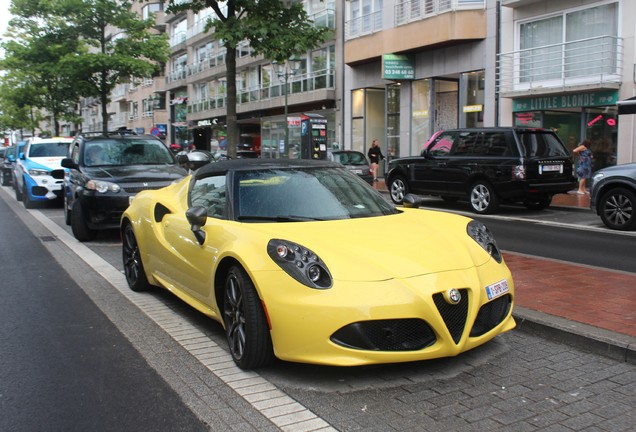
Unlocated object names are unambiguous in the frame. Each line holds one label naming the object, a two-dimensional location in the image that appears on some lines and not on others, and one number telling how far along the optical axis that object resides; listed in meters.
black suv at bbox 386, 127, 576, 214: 13.20
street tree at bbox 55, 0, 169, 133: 22.67
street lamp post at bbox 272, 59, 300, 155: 32.30
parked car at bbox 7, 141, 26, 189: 25.02
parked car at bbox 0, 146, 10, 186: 28.19
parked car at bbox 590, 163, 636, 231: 10.61
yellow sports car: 3.52
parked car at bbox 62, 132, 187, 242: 9.58
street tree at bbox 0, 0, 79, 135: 24.06
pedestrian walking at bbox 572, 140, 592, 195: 16.86
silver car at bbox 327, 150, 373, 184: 21.08
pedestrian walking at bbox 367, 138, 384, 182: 23.97
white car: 15.43
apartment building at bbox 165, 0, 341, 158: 31.95
